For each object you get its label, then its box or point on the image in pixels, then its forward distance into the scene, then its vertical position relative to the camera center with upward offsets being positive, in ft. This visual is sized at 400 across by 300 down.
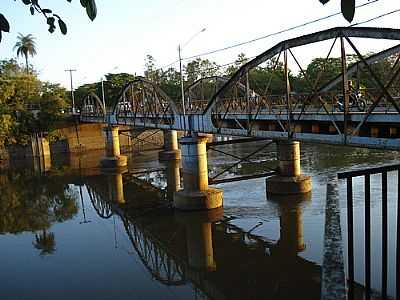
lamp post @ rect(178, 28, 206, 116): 75.07 +8.46
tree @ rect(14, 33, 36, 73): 274.57 +48.36
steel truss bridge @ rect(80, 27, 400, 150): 36.42 -0.48
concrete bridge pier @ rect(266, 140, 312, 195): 72.95 -10.78
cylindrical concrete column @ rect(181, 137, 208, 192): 68.33 -7.24
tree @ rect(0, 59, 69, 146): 163.22 +6.87
